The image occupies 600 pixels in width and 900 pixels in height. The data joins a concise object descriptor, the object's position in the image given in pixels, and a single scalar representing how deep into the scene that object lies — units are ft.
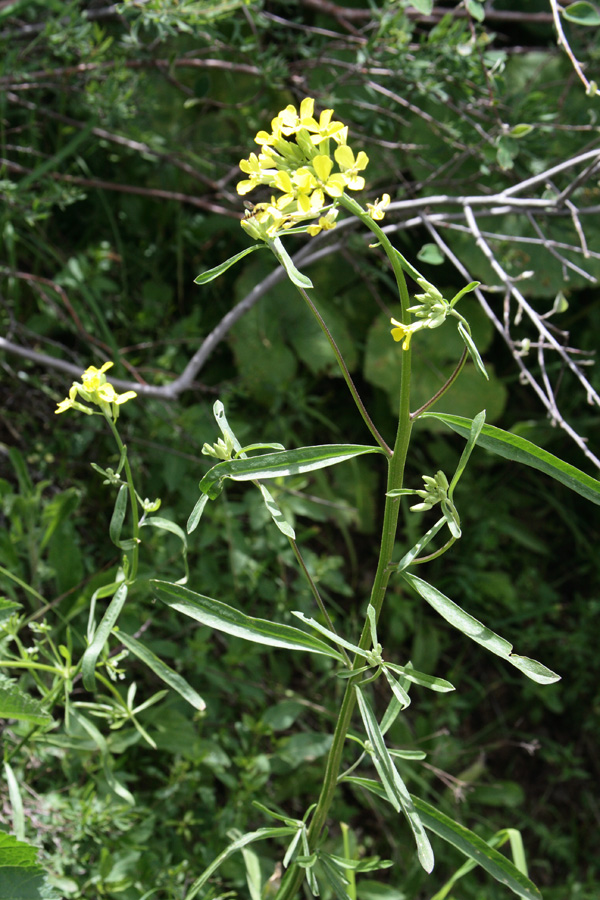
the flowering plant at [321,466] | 1.62
